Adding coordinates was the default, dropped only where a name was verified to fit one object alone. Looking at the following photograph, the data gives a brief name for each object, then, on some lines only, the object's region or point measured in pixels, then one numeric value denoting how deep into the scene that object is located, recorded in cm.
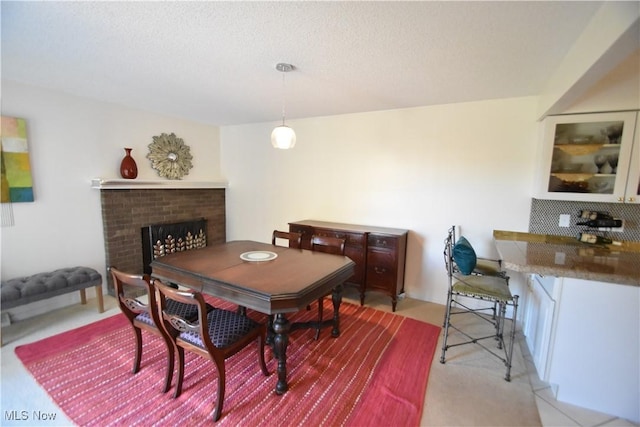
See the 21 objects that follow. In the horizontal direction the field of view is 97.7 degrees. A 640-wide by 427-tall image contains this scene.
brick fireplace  340
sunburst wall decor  386
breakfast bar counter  169
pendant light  232
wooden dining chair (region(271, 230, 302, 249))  291
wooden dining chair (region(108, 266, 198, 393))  172
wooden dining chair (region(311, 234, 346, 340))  266
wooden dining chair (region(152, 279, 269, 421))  156
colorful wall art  262
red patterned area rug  170
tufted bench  243
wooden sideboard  305
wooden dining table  172
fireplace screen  379
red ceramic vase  344
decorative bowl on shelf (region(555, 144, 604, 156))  235
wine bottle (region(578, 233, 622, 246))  243
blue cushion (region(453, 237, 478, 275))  234
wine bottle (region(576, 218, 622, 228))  241
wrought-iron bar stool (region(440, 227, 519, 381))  211
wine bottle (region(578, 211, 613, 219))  249
